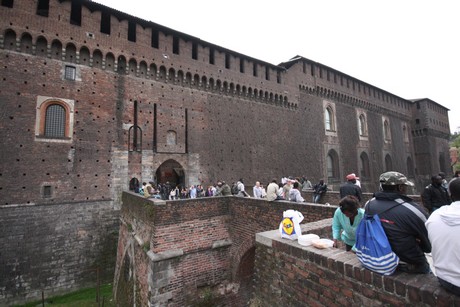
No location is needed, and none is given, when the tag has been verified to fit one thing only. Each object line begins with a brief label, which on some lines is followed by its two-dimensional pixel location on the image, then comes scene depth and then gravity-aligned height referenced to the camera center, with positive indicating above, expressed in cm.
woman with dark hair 314 -68
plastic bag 343 -76
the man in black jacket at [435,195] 516 -59
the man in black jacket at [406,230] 209 -52
